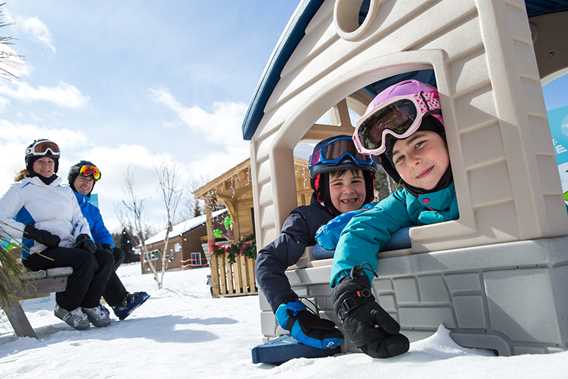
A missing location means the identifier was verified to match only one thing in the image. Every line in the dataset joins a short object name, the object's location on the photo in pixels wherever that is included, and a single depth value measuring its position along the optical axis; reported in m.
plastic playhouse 1.41
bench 3.70
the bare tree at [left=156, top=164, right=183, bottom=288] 16.33
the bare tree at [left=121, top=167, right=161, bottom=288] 16.69
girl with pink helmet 1.72
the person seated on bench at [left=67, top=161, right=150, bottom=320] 4.54
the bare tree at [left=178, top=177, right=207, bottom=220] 33.12
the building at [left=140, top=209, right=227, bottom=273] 27.20
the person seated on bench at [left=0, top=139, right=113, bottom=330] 4.02
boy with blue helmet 1.92
